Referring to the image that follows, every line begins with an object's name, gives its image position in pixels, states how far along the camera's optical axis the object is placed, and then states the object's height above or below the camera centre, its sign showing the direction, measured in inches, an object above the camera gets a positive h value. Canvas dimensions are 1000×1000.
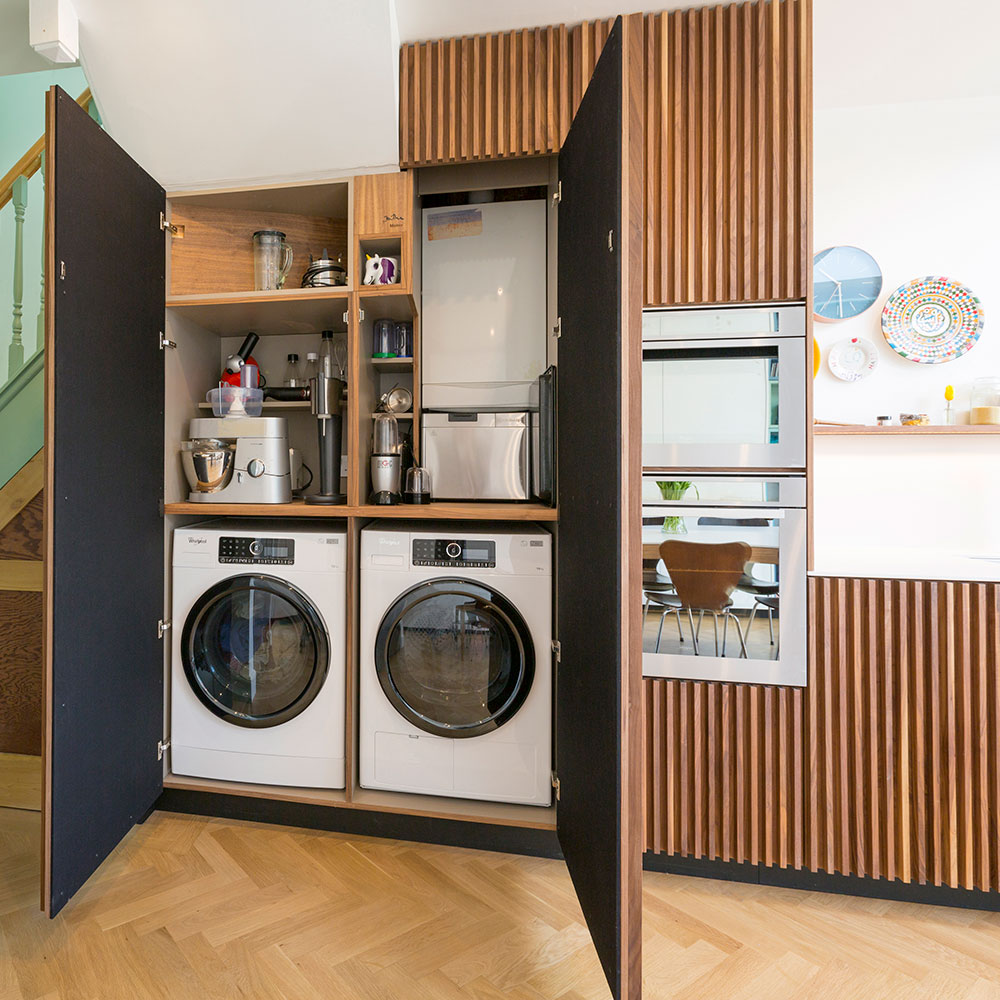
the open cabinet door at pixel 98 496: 57.2 +0.4
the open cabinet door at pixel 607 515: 46.3 -1.5
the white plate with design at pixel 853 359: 90.7 +22.2
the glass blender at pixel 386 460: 82.0 +5.6
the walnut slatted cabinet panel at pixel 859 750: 62.8 -29.0
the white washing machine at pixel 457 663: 74.5 -22.0
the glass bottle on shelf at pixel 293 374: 96.9 +21.4
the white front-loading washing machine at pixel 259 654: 77.8 -21.6
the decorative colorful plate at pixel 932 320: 87.7 +27.5
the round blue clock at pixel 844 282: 90.2 +34.2
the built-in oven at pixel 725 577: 66.2 -9.5
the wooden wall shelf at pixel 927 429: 81.6 +9.8
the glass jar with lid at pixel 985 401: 83.6 +14.4
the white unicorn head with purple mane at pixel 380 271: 79.3 +31.8
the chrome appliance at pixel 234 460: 80.9 +5.6
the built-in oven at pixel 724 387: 66.9 +13.2
